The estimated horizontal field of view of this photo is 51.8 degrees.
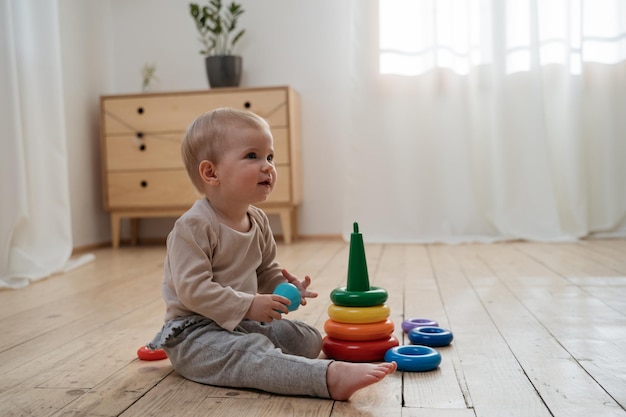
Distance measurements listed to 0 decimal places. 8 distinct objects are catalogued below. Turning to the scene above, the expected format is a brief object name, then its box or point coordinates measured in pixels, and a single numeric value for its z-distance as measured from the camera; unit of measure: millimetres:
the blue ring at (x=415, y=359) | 1125
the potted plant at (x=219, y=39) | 3443
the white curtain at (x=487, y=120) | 3297
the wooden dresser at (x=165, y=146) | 3342
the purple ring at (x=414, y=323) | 1417
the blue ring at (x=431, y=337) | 1305
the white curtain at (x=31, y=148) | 2383
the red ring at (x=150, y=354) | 1262
